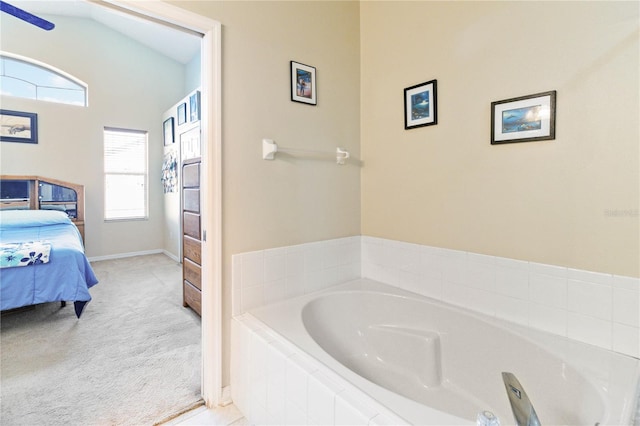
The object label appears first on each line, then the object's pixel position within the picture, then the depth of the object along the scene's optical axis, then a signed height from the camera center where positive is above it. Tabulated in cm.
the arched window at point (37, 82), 421 +169
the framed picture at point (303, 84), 191 +73
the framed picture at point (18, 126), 414 +102
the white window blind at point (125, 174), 498 +46
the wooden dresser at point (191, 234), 266 -28
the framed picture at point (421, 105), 183 +59
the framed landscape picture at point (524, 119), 142 +40
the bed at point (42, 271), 242 -55
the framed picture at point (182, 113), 435 +125
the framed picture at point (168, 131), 500 +115
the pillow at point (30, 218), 350 -19
